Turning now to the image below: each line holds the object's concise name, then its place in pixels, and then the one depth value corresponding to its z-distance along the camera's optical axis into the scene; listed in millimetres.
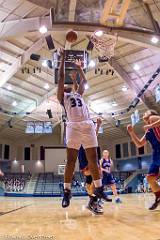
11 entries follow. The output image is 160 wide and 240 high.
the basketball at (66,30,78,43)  3855
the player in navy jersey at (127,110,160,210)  4305
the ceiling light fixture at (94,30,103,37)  8312
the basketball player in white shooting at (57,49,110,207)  3512
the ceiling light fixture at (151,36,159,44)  10172
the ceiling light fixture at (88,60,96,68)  15260
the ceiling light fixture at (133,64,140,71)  15437
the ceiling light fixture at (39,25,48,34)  9750
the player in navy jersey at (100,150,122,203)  7887
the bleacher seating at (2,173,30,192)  22633
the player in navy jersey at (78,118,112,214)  4715
